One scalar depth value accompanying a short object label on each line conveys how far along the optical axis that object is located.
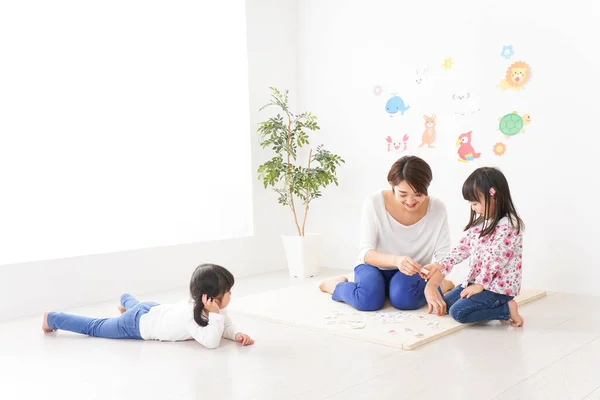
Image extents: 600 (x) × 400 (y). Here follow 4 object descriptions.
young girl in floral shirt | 2.73
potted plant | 4.35
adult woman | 3.07
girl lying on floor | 2.53
